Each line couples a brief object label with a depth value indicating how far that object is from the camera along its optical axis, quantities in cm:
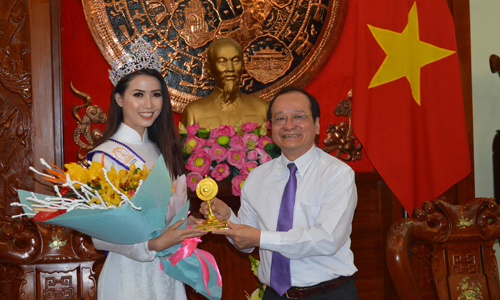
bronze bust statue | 282
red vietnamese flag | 305
